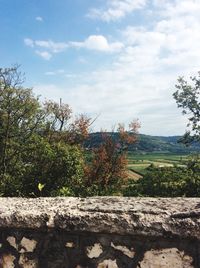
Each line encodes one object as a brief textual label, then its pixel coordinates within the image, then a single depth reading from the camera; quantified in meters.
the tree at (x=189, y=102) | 17.70
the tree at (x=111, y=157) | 21.12
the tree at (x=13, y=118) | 16.69
